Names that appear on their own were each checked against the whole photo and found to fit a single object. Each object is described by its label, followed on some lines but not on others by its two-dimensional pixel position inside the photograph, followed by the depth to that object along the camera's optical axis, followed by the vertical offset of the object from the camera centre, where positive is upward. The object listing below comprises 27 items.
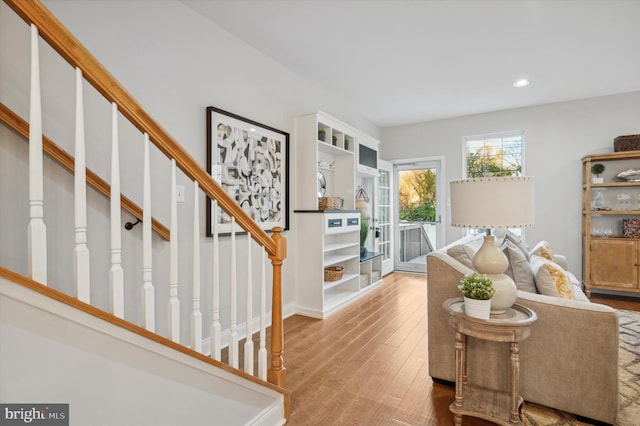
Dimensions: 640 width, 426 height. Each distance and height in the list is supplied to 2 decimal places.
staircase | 0.84 -0.28
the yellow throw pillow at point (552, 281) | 2.02 -0.46
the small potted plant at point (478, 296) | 1.64 -0.44
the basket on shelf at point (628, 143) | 3.95 +0.85
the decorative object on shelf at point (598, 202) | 4.30 +0.11
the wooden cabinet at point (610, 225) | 3.94 -0.20
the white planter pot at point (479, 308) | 1.64 -0.50
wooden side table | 1.59 -0.76
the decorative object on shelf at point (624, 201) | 4.20 +0.12
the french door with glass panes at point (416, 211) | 5.54 +0.00
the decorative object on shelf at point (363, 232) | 4.52 -0.29
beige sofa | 1.65 -0.82
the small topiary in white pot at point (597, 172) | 4.23 +0.52
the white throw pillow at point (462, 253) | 2.19 -0.30
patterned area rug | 1.73 -1.13
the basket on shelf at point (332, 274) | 3.72 -0.73
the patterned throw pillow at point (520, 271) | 2.17 -0.42
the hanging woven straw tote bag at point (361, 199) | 4.54 +0.18
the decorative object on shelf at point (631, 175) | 4.01 +0.45
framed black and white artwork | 2.61 +0.43
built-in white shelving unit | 3.44 -0.01
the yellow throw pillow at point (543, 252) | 3.02 -0.39
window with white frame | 4.97 +0.91
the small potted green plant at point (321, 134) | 3.60 +0.88
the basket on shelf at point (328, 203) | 3.63 +0.10
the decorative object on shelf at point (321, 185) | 3.96 +0.34
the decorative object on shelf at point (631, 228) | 4.00 -0.22
